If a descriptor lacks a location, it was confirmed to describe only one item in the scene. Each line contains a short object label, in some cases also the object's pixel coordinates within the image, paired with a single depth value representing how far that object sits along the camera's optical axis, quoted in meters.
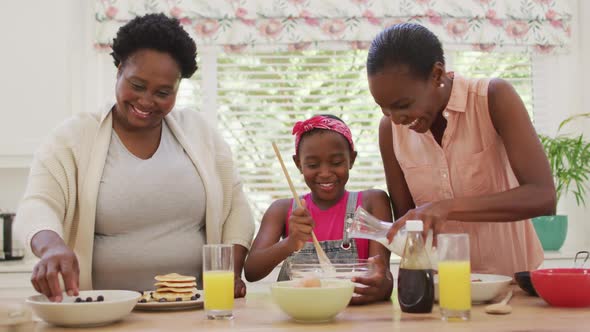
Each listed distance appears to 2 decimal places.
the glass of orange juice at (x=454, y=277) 1.36
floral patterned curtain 3.71
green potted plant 3.51
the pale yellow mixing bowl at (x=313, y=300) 1.36
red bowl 1.47
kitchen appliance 3.46
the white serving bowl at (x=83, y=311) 1.35
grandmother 1.87
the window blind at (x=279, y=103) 3.94
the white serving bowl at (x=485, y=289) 1.52
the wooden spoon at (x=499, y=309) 1.42
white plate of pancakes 1.54
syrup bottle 1.43
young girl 2.05
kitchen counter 1.31
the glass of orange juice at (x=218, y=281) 1.43
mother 1.70
